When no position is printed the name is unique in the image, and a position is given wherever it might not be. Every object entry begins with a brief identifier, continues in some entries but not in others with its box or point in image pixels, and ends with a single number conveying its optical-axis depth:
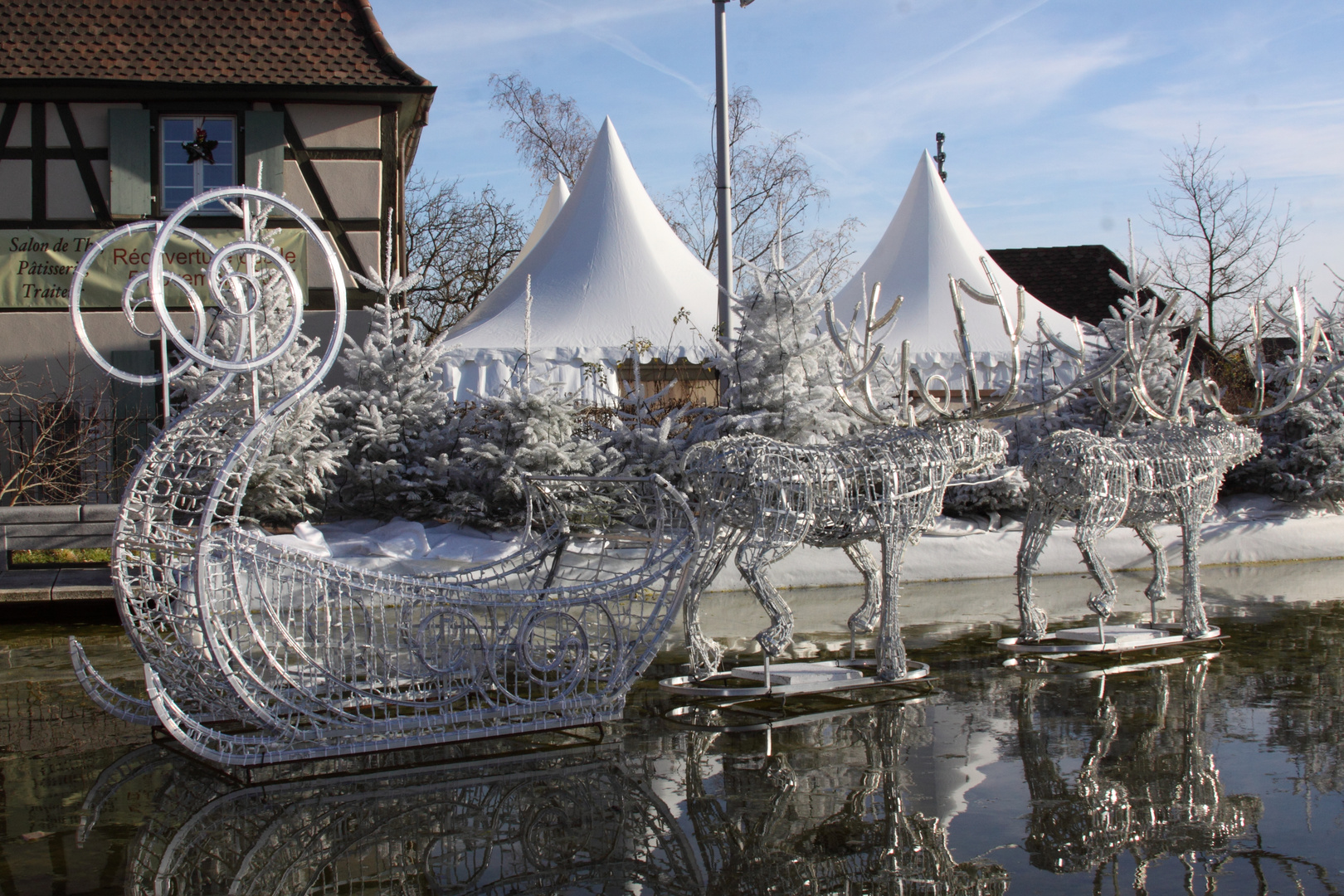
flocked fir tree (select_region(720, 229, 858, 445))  11.20
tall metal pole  11.47
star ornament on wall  13.84
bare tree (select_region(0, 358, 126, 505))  11.73
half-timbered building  13.59
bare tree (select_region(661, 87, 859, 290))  31.25
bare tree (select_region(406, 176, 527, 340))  28.70
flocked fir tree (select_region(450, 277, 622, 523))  10.89
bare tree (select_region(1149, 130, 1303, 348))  24.08
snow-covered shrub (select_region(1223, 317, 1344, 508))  12.88
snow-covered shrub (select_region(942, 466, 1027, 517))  12.15
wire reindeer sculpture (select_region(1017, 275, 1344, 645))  7.13
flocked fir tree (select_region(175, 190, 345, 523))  10.34
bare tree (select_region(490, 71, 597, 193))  31.72
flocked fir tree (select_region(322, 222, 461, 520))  11.12
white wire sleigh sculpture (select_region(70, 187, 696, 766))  4.57
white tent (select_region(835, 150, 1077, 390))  15.01
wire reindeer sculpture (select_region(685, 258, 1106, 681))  5.90
